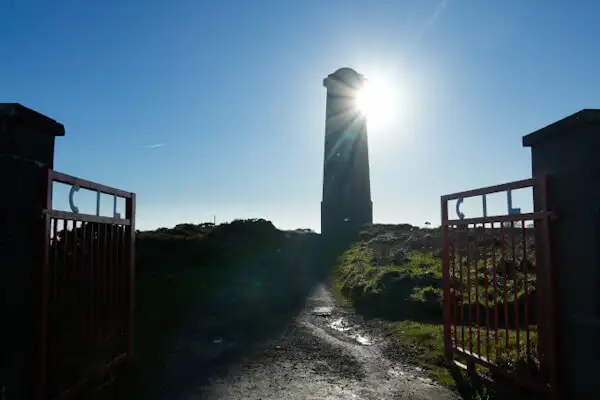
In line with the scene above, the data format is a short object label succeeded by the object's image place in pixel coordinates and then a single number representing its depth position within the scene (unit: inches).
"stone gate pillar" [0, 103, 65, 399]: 143.5
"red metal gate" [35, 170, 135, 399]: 156.2
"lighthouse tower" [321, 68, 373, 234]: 1055.0
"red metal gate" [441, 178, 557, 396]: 163.5
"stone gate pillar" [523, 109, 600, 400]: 146.9
